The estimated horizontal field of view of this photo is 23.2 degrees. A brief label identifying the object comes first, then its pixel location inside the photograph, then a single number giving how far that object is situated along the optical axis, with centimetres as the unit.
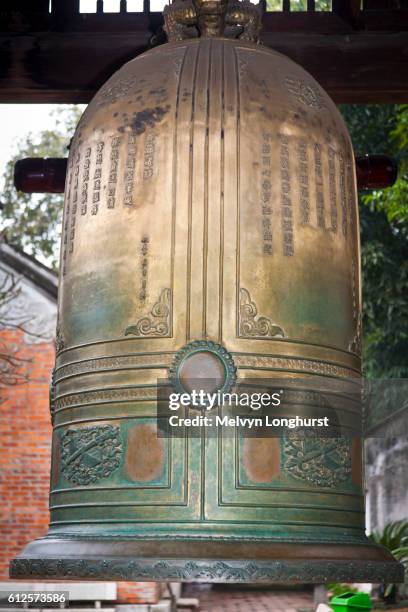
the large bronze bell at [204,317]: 279
